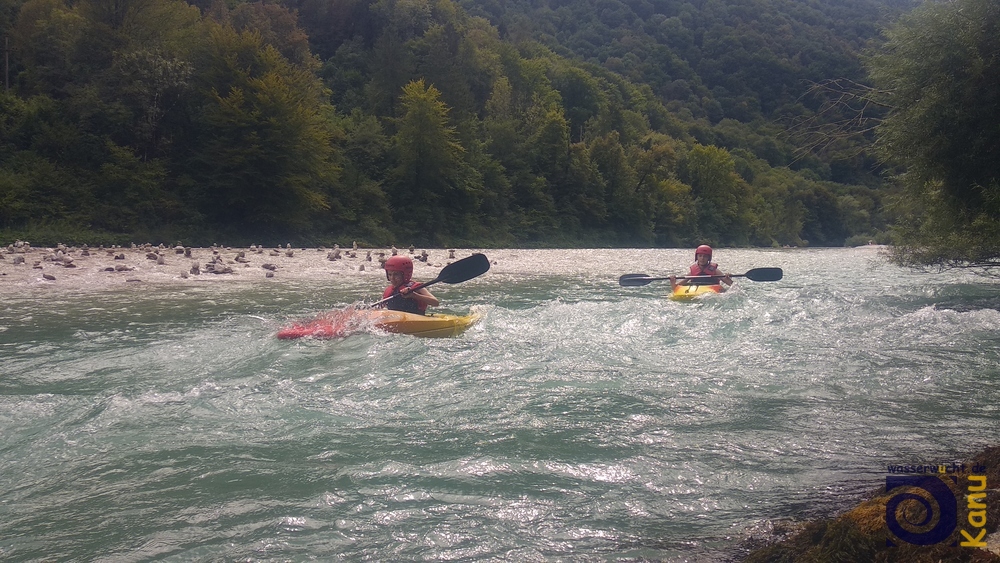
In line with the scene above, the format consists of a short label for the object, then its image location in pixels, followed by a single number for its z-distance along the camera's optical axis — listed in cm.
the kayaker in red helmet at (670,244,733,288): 1373
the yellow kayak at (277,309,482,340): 853
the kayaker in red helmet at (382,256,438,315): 967
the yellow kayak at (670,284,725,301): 1253
